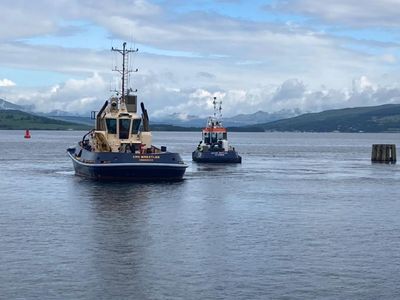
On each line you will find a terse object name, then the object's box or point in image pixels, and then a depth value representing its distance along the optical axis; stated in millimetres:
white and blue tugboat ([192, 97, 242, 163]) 109250
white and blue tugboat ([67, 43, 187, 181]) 71125
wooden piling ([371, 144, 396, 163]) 128500
